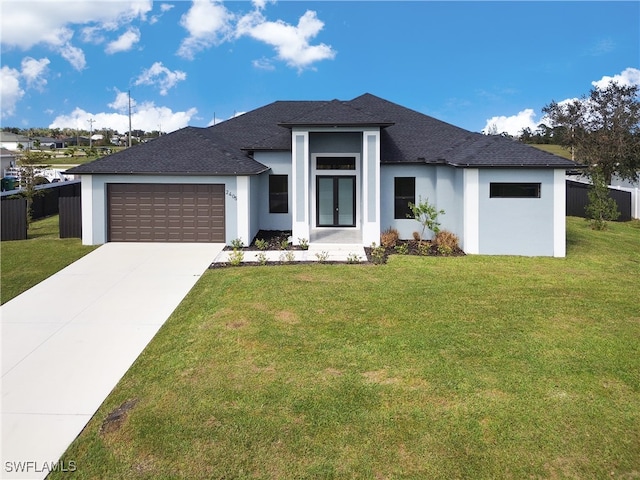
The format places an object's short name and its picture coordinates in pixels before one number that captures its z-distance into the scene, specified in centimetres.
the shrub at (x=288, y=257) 1402
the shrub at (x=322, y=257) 1406
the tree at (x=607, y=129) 3216
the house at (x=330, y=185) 1502
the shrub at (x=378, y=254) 1405
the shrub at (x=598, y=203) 2069
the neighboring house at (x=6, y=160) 4497
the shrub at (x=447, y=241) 1530
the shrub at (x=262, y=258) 1373
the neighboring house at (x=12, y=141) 6544
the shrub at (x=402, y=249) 1527
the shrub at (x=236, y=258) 1352
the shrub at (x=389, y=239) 1625
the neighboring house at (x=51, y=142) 8710
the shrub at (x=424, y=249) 1520
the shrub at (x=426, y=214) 1617
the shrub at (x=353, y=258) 1394
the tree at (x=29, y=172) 2014
